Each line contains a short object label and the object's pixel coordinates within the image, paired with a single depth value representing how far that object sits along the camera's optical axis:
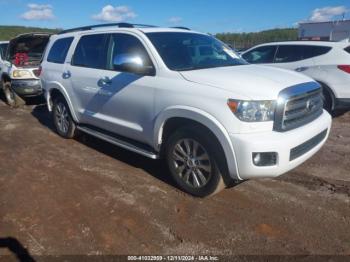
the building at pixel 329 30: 27.14
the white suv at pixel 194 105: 3.45
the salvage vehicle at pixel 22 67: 9.20
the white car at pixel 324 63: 7.26
